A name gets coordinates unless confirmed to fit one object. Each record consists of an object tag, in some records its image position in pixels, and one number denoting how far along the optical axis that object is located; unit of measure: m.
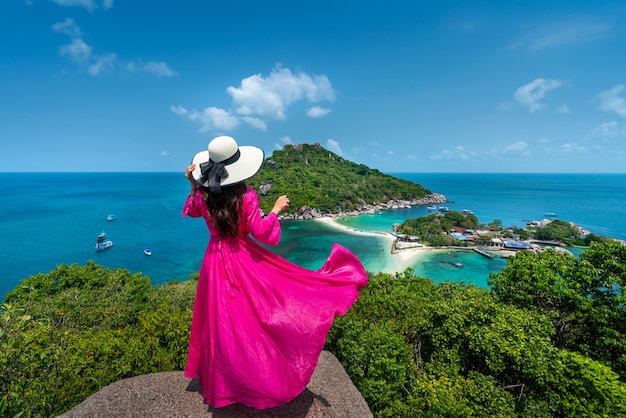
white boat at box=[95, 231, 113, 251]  45.34
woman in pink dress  2.92
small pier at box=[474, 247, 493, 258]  42.75
